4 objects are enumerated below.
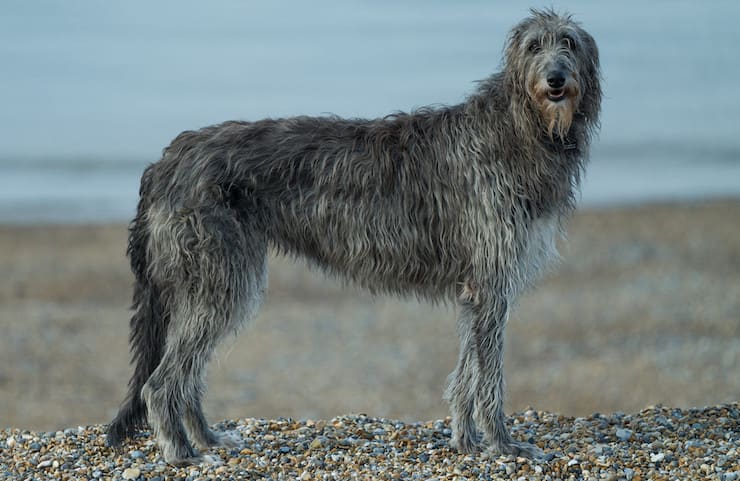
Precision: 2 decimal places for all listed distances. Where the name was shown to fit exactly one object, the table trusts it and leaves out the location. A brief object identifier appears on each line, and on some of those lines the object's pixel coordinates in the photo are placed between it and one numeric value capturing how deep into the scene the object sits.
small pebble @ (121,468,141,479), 16.36
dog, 16.69
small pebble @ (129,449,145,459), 17.30
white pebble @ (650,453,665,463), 17.01
